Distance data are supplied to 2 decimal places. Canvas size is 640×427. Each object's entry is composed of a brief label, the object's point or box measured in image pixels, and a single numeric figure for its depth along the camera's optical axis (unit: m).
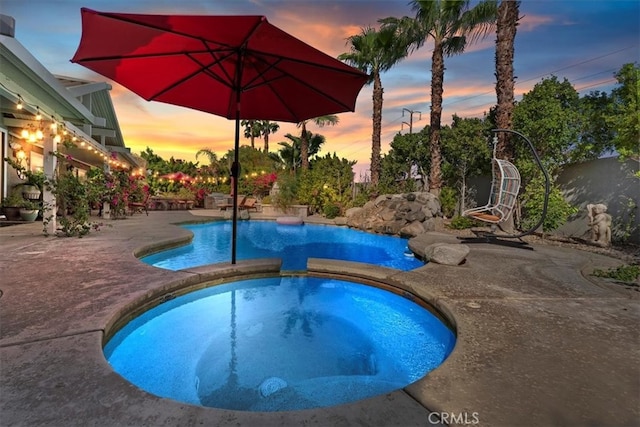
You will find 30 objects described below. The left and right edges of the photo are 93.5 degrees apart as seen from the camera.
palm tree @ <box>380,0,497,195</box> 10.98
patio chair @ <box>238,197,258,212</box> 14.00
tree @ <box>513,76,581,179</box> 7.46
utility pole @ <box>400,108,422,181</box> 26.50
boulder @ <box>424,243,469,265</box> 4.60
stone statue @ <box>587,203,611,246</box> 6.70
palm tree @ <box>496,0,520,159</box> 8.11
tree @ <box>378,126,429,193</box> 21.61
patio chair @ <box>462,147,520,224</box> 6.16
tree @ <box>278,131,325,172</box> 26.04
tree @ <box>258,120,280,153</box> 32.47
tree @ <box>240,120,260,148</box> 32.69
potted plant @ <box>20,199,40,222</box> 8.47
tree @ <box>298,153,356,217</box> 14.62
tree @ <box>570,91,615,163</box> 7.55
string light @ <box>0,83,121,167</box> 5.96
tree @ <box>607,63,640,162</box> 5.98
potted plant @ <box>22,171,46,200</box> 6.94
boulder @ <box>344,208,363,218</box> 11.62
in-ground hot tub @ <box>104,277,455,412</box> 2.05
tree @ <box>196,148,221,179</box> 32.01
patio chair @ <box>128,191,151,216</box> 12.38
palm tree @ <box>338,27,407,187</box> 13.45
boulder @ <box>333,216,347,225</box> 11.88
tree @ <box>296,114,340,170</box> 20.14
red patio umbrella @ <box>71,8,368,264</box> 2.85
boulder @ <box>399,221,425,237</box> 9.10
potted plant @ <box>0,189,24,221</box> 8.53
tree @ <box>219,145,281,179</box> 26.38
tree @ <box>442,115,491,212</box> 12.35
